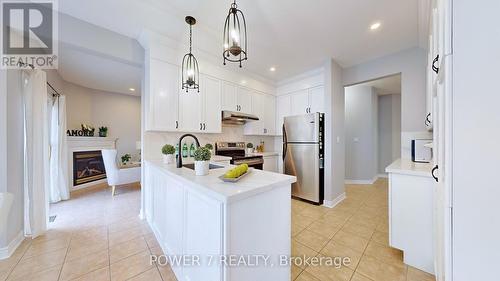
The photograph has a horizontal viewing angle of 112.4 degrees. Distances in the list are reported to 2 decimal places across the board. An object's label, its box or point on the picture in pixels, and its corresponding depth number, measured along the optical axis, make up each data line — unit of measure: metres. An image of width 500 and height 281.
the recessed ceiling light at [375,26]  2.21
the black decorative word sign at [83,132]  4.12
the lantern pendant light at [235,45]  1.38
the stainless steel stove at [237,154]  3.35
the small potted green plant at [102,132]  4.66
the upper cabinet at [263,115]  3.90
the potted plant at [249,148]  3.99
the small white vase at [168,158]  2.11
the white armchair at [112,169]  3.62
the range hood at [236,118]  3.28
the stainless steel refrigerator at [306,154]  3.18
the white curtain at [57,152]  3.29
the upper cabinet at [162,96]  2.37
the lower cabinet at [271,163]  3.91
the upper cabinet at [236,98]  3.34
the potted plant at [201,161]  1.38
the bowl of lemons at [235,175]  1.14
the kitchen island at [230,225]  0.92
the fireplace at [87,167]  4.10
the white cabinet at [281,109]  4.09
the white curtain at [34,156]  2.07
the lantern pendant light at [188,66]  2.11
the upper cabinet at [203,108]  2.74
